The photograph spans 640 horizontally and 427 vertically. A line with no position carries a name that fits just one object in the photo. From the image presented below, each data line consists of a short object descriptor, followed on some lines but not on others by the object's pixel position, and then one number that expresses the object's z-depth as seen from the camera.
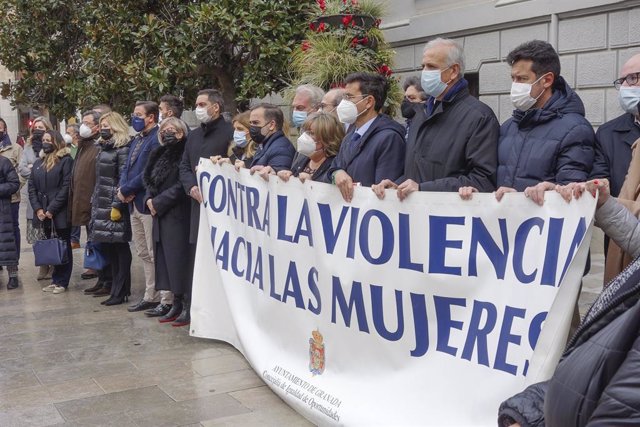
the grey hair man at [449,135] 4.11
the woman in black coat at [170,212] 6.89
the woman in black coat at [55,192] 8.73
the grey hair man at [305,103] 6.21
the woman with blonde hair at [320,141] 5.20
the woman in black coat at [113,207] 7.73
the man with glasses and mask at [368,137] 4.75
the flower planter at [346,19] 9.34
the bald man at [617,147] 4.08
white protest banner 3.32
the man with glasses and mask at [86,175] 8.46
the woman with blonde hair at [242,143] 6.39
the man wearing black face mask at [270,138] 5.91
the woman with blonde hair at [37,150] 9.23
